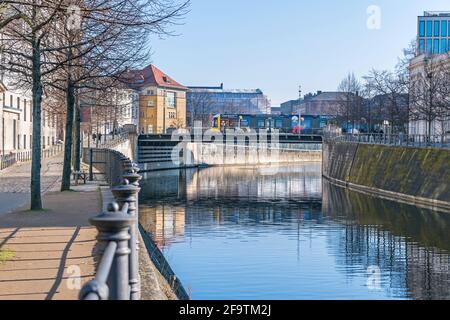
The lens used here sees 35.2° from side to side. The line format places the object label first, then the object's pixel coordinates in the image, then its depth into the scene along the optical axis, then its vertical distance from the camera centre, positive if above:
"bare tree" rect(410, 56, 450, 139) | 51.12 +3.33
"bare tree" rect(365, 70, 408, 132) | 62.84 +3.56
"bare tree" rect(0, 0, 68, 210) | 19.28 +0.57
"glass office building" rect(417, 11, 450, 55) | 95.69 +14.05
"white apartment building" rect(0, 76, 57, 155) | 59.72 +1.04
